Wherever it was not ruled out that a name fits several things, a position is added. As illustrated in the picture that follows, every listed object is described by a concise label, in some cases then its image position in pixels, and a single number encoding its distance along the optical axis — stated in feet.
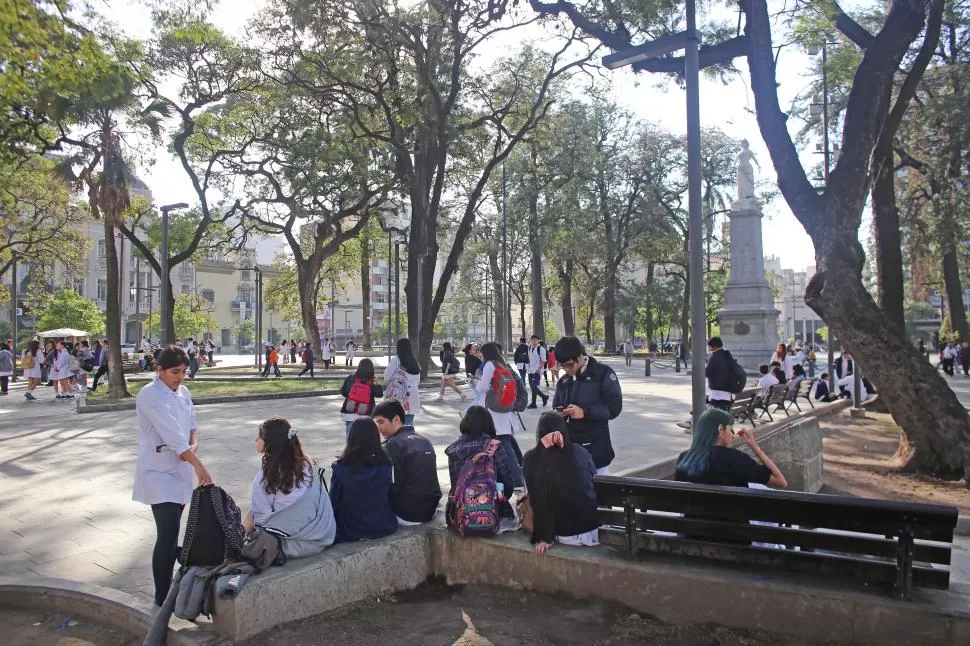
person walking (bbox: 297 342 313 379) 88.43
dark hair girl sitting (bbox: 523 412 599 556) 15.12
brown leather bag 15.95
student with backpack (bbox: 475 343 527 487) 23.93
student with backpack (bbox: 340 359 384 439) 25.90
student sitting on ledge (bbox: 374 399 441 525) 16.62
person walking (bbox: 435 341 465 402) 55.88
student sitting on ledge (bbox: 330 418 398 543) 15.57
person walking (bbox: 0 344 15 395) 72.08
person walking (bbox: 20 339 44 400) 67.41
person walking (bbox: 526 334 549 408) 51.26
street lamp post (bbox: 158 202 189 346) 66.33
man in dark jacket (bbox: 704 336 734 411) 33.74
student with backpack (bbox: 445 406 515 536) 15.85
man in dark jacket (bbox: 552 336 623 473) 17.92
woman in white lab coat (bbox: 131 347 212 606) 13.88
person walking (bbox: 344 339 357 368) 118.06
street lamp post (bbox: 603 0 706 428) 24.48
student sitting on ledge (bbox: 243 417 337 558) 14.32
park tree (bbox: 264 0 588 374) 60.59
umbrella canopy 112.57
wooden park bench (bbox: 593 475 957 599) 11.87
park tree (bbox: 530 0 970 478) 26.50
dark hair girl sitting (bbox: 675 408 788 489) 14.94
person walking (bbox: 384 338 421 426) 28.99
